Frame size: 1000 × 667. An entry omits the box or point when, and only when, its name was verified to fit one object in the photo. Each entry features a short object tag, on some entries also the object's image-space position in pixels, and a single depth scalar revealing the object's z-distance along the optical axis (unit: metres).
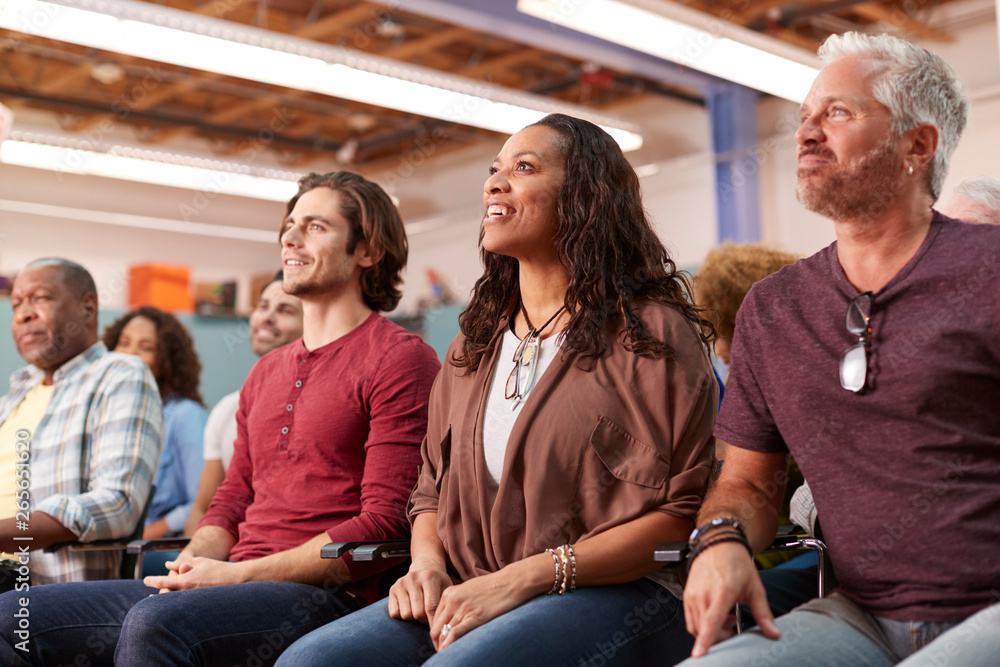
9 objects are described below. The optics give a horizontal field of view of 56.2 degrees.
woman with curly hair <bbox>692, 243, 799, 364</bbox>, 2.55
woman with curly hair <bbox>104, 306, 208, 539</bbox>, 3.77
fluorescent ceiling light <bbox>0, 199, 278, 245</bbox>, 9.47
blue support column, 7.68
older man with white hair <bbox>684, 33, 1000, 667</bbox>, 1.32
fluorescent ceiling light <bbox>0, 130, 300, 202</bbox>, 7.07
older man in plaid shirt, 2.40
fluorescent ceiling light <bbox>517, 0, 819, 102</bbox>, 4.62
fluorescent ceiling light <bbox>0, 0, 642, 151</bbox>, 4.55
